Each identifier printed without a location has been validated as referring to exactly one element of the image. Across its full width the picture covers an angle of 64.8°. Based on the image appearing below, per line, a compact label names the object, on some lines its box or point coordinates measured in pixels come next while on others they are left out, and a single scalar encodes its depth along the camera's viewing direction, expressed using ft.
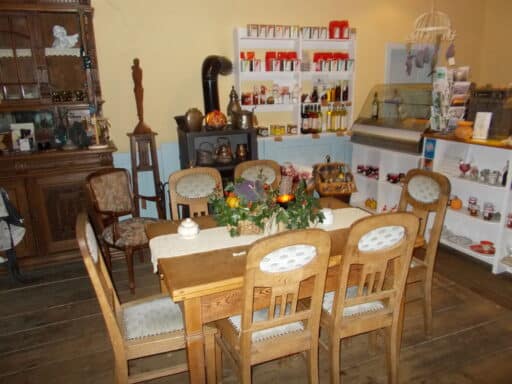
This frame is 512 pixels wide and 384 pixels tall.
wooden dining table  5.65
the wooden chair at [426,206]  7.65
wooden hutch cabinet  11.09
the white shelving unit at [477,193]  10.77
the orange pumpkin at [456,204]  12.05
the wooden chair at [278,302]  5.16
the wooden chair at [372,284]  5.78
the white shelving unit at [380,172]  14.15
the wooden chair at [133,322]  5.65
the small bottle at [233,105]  13.26
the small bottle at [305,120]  15.37
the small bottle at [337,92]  15.61
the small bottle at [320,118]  15.50
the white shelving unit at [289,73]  14.03
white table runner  6.76
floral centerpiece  6.84
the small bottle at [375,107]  15.02
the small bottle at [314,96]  15.38
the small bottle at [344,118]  15.93
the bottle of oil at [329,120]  15.85
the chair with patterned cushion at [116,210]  10.25
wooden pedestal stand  12.44
